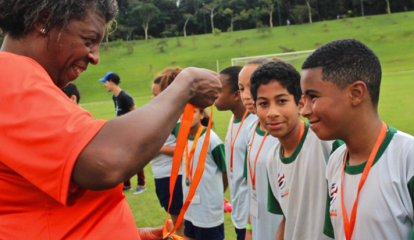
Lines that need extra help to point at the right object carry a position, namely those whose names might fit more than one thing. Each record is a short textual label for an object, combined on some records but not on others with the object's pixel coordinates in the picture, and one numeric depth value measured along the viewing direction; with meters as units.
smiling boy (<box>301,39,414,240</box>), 1.55
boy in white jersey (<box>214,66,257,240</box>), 3.29
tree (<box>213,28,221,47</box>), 51.41
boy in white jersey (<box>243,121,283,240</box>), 2.71
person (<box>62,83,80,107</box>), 4.84
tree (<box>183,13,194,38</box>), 69.12
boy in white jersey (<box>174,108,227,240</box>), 3.56
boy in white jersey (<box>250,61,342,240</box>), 2.17
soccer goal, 22.38
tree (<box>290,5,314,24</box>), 59.25
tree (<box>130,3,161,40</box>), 65.06
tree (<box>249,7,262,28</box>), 63.06
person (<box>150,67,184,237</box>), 4.19
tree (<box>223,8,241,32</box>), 65.15
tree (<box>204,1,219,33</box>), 68.85
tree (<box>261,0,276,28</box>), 63.06
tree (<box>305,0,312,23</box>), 58.67
